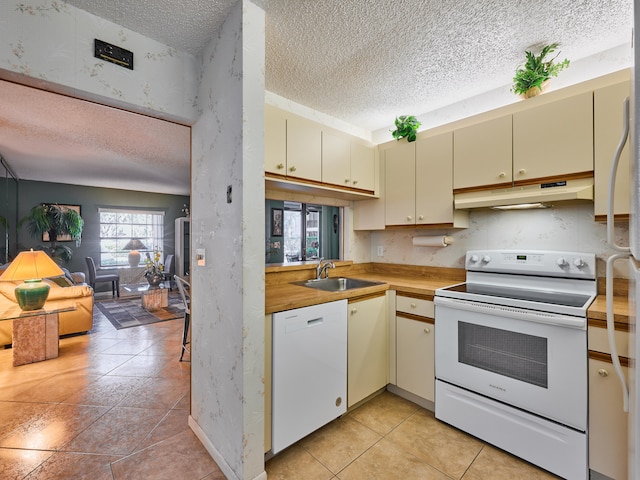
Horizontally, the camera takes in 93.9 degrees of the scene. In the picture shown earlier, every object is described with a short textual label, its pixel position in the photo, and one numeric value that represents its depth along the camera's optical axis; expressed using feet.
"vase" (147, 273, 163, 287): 17.62
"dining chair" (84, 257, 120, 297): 19.85
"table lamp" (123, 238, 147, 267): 22.30
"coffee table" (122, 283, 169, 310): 16.94
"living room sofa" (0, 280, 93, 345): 11.32
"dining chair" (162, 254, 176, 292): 23.36
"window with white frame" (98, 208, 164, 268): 22.86
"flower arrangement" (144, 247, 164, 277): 17.75
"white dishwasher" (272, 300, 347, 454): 5.61
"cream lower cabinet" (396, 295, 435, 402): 7.18
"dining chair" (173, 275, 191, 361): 10.13
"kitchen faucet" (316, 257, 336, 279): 8.82
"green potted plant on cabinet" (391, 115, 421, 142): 8.59
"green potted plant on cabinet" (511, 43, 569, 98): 6.32
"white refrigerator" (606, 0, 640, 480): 2.37
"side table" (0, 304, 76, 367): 9.94
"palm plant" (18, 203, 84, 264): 18.63
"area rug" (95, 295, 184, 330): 14.78
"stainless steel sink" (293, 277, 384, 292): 8.51
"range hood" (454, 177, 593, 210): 5.88
